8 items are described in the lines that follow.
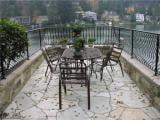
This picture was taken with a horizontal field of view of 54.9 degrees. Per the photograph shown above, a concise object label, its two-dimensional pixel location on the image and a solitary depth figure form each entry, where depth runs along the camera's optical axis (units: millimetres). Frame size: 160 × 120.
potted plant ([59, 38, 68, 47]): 4860
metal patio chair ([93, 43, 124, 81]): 3448
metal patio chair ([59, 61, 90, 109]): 2558
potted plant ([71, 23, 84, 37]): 4030
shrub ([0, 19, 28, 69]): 2794
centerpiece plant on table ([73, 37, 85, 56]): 3240
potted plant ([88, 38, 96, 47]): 4560
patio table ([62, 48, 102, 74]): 3245
